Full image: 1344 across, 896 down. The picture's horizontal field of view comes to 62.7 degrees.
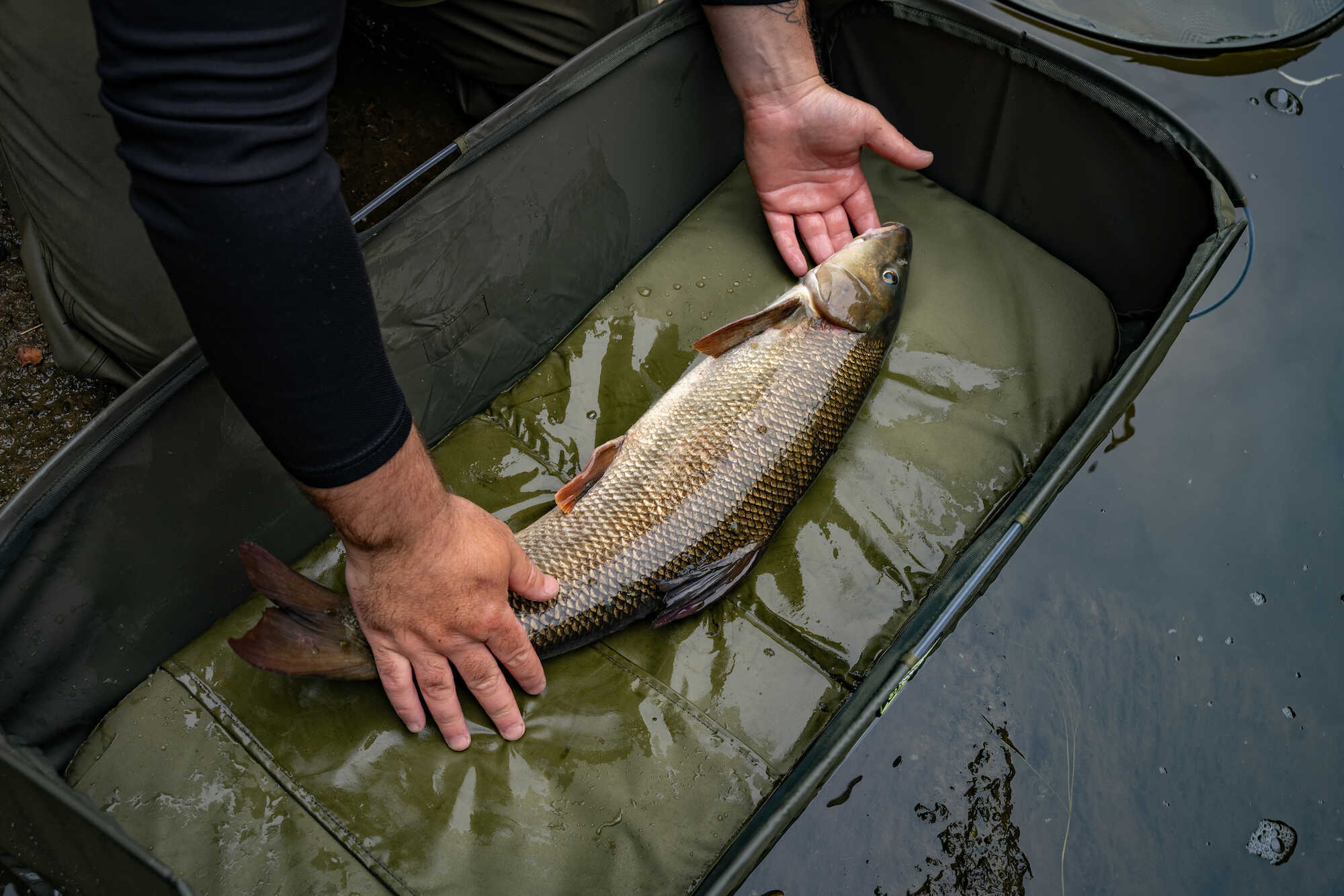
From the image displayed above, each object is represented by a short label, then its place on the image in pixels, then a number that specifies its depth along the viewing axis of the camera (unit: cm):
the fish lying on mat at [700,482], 76
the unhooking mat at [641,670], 77
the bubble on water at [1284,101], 125
